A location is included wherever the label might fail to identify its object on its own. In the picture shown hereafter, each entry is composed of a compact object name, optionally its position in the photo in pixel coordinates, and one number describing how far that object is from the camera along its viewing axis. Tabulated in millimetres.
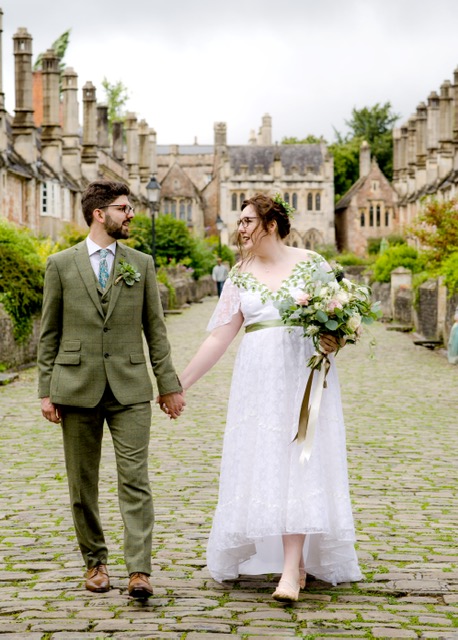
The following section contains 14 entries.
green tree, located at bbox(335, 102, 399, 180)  113875
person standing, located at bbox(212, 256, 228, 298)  42875
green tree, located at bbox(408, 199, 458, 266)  27906
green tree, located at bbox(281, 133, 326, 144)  129112
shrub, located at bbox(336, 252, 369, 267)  71094
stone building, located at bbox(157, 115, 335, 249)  105812
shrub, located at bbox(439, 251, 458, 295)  21578
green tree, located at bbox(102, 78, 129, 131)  93694
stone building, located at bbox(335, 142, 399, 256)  101250
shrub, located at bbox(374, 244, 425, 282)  36875
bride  5422
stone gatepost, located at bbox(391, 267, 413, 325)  31312
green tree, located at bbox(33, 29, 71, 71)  81719
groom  5312
